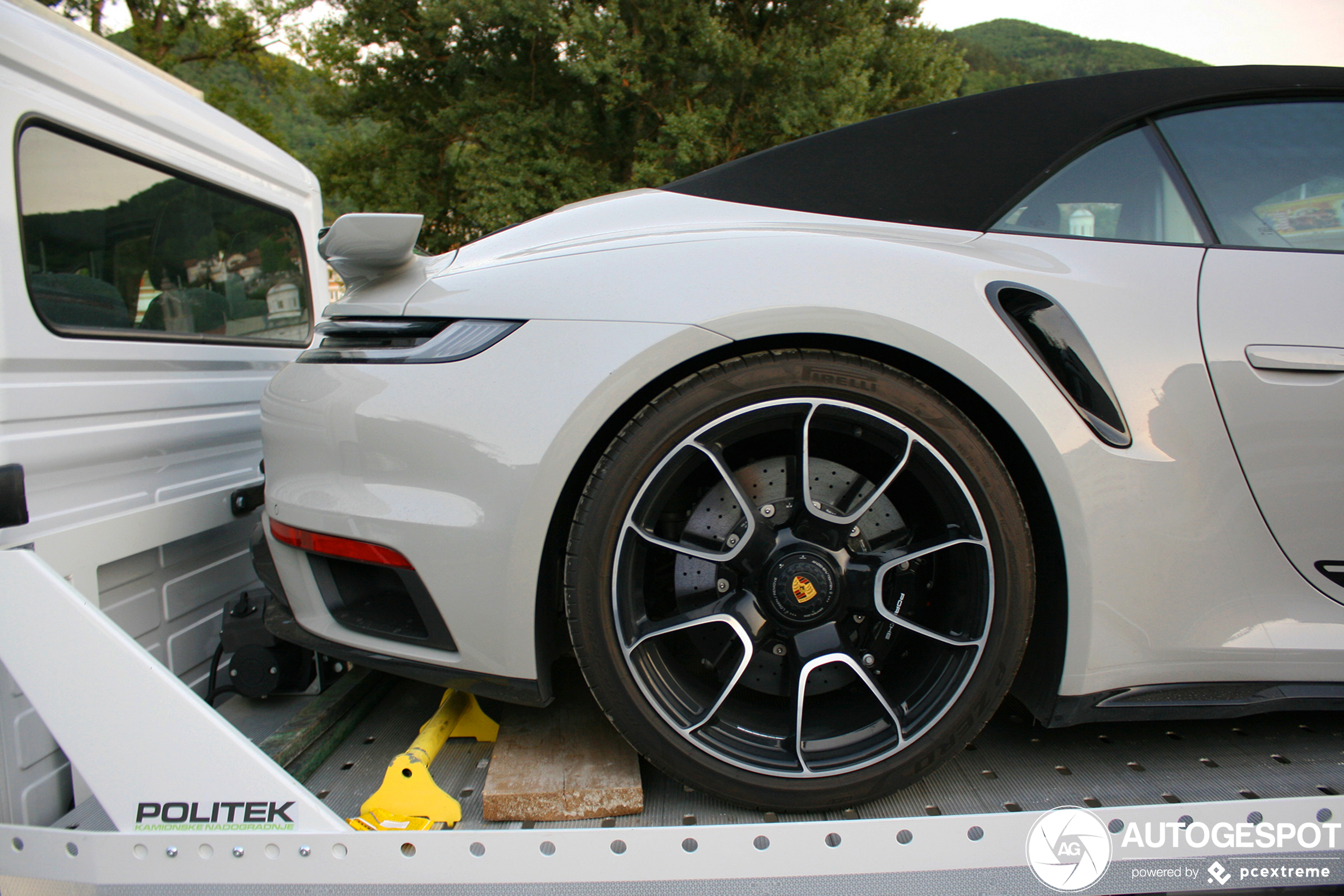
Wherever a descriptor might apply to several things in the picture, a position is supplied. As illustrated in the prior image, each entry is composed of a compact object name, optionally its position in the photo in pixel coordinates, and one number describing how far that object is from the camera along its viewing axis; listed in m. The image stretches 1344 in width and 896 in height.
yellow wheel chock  1.14
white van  1.26
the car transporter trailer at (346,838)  1.02
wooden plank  1.16
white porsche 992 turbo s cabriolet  1.16
